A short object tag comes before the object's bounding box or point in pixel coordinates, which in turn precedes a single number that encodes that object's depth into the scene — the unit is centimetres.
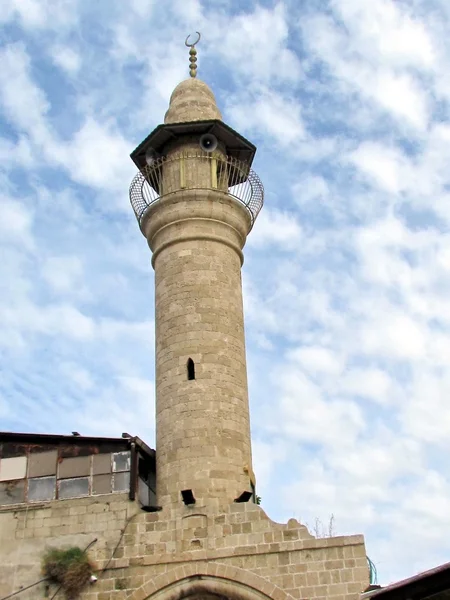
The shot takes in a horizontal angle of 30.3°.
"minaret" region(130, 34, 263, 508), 1662
